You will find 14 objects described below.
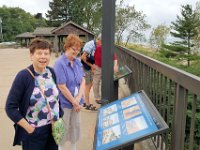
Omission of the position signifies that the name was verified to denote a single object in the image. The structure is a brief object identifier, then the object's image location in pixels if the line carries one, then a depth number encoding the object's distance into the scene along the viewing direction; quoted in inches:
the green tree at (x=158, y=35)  1086.5
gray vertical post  97.8
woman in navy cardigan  56.7
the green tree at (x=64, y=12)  1332.3
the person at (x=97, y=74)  134.9
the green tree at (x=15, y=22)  2445.0
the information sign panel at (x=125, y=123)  48.9
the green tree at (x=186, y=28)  925.0
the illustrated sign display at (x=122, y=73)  102.8
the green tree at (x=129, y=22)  900.4
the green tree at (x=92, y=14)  1045.2
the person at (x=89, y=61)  137.1
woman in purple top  76.8
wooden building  691.7
